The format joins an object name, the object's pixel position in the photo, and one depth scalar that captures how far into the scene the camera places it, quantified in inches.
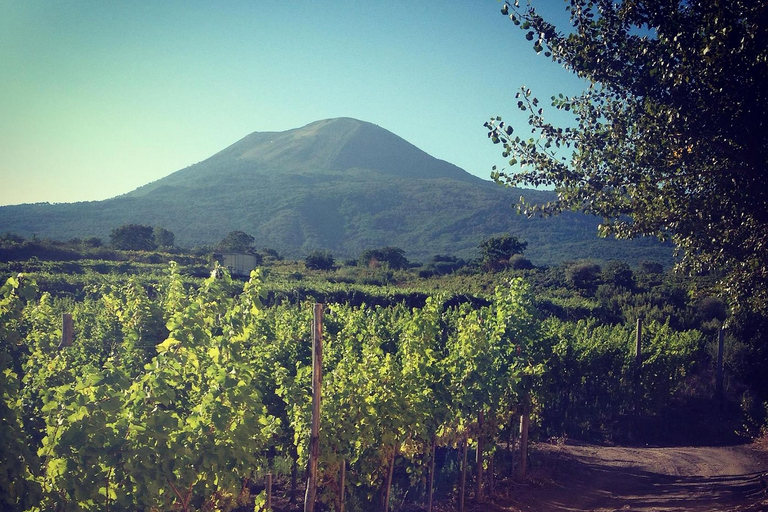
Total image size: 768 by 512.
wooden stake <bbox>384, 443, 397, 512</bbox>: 256.9
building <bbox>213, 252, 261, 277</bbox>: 1414.9
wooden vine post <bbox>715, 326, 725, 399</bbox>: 601.9
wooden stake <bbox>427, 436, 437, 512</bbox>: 269.3
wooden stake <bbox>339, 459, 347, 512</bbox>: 240.1
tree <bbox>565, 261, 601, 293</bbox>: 1438.2
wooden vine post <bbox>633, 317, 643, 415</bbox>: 541.1
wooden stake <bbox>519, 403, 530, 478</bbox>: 362.9
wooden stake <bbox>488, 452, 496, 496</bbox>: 335.3
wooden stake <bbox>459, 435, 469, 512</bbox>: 294.2
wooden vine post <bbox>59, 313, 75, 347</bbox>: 290.5
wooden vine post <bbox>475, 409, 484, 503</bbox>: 318.0
